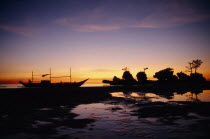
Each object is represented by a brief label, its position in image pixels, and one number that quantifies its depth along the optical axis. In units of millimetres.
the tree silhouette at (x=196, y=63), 89062
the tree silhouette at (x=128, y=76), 137375
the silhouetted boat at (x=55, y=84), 75500
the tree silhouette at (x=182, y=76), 96688
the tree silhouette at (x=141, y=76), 132375
